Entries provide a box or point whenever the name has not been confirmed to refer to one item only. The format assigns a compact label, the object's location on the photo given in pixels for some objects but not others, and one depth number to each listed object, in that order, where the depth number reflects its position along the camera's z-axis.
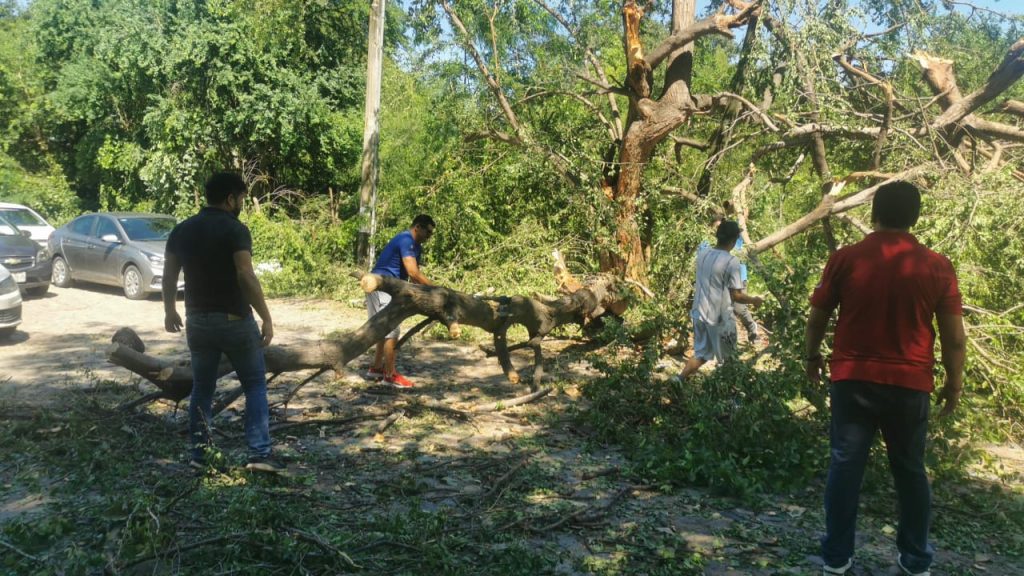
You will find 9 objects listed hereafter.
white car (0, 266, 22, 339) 9.59
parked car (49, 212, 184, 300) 13.81
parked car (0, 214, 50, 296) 12.74
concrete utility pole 13.88
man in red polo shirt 3.74
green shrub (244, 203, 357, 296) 15.16
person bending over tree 7.55
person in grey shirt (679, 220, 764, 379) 6.88
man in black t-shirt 4.90
